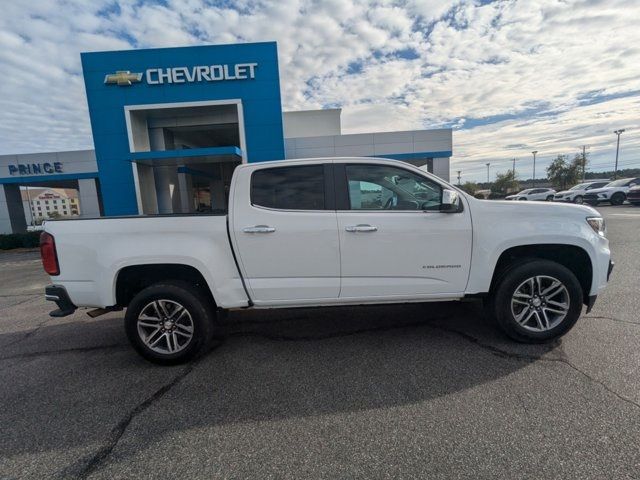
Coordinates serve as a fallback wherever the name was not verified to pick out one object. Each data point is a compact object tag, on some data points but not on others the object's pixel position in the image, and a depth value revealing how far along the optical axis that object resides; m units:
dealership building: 14.77
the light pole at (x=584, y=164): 48.12
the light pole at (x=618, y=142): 52.99
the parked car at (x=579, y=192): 25.59
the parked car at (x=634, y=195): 20.79
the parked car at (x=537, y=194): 30.25
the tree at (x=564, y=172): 48.38
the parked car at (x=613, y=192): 23.33
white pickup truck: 3.49
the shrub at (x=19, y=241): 16.50
